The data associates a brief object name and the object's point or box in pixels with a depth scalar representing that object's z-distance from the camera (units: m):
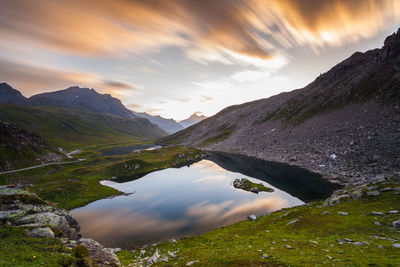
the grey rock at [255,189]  59.01
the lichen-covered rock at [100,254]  16.41
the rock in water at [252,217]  39.98
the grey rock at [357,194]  34.95
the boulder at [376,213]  26.18
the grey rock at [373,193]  33.34
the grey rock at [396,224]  21.72
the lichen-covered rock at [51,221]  20.20
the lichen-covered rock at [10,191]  25.65
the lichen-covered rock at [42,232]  18.02
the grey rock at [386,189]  33.35
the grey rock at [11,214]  20.04
